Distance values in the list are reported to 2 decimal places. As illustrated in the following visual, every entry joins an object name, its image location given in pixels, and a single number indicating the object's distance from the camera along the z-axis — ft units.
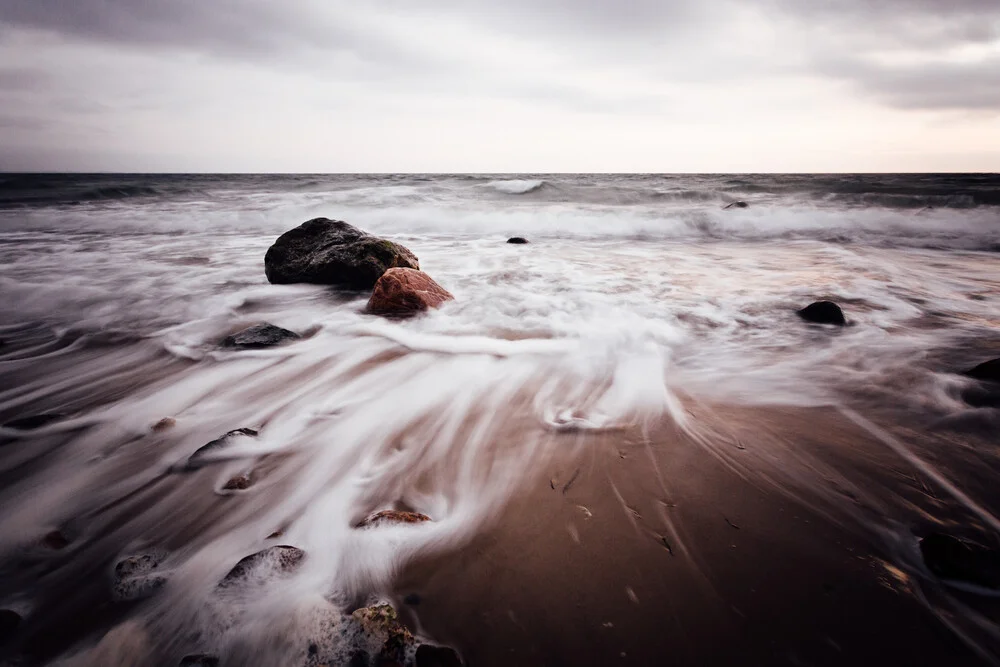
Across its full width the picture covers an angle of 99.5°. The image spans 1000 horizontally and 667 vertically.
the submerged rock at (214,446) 5.91
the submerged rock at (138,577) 4.08
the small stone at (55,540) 4.58
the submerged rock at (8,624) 3.62
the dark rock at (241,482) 5.50
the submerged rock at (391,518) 4.90
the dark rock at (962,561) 3.94
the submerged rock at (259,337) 10.18
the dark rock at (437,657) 3.41
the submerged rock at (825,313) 11.56
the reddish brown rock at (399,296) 12.39
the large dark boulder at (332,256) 15.19
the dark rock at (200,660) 3.48
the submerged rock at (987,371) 7.75
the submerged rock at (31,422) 6.74
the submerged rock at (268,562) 4.18
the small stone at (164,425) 6.79
